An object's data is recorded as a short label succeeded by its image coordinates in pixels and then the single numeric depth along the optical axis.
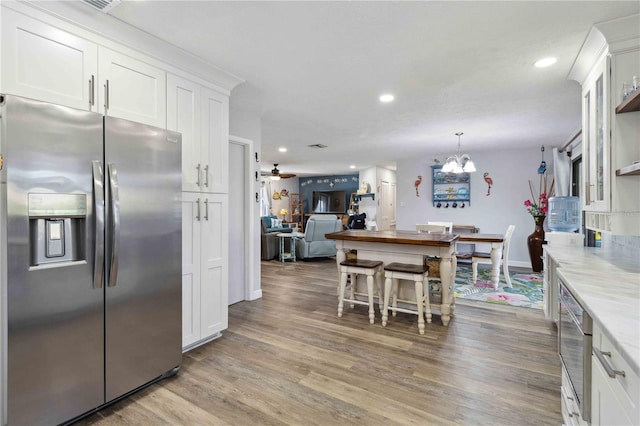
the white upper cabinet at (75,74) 1.64
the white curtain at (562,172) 5.57
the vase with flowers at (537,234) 5.66
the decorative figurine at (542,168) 6.12
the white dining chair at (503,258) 4.71
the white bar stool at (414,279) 3.11
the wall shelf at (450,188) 6.96
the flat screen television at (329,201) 11.67
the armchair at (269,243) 7.07
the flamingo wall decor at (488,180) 6.71
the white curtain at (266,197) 11.94
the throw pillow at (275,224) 8.30
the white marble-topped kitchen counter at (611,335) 0.90
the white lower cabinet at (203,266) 2.55
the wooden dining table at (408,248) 3.29
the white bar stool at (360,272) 3.37
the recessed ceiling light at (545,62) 2.55
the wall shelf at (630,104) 1.69
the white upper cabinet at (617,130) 1.92
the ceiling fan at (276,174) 8.77
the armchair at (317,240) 6.95
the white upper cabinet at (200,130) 2.48
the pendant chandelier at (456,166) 4.77
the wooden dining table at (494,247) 4.50
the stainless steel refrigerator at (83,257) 1.52
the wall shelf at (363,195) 10.28
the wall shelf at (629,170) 1.63
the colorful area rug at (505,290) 4.02
